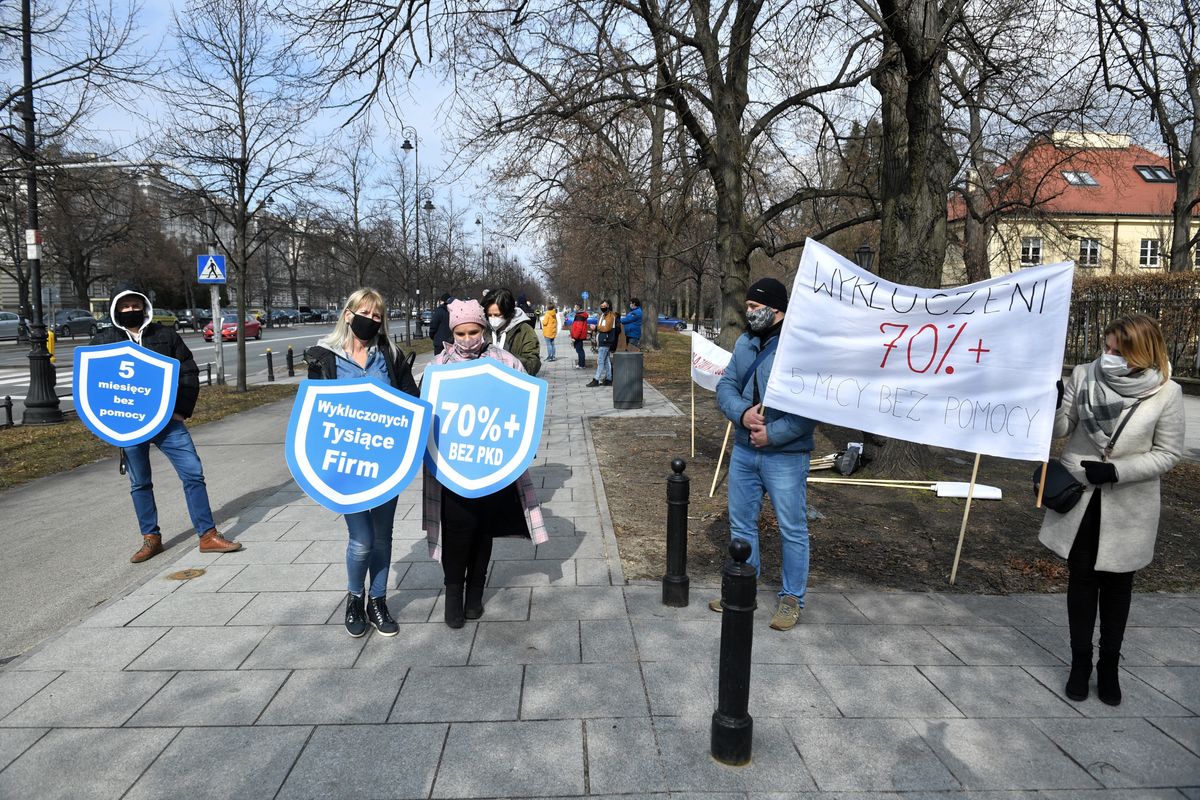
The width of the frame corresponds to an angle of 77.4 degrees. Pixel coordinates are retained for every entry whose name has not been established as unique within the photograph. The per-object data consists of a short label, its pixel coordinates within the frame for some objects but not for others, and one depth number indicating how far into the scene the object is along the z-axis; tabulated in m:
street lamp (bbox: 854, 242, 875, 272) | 18.23
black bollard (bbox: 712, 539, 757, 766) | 2.85
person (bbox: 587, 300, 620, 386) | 17.19
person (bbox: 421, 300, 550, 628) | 4.02
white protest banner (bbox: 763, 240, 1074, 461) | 4.29
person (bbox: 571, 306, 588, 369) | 21.91
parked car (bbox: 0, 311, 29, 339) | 36.06
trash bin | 13.53
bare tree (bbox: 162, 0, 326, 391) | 14.83
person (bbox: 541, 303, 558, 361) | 23.30
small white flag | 8.05
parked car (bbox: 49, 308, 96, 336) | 38.00
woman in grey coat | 3.28
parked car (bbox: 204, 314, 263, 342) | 37.78
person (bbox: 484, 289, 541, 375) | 5.59
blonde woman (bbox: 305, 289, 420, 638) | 3.89
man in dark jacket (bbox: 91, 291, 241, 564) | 5.29
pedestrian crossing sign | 15.14
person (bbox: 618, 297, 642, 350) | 19.42
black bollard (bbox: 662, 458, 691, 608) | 4.45
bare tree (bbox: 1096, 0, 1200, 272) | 7.14
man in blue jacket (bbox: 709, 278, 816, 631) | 4.03
